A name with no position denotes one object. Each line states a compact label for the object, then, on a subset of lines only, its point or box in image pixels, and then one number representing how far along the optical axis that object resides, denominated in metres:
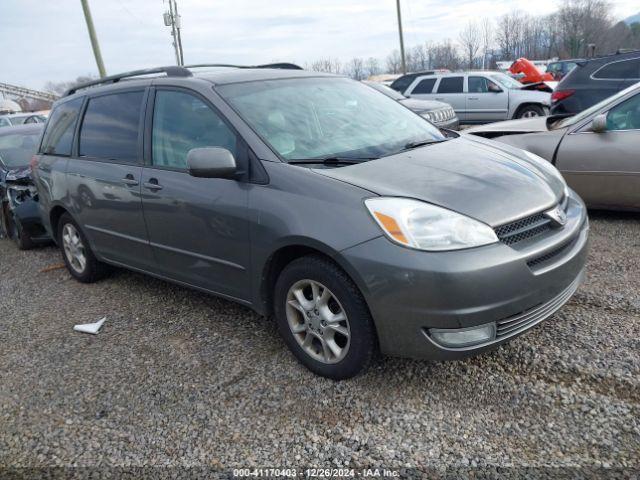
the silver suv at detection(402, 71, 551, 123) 13.97
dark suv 8.30
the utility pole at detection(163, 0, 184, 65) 25.93
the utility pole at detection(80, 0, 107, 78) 18.00
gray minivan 2.53
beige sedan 5.04
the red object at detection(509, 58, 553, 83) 19.28
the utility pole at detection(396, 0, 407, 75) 33.84
